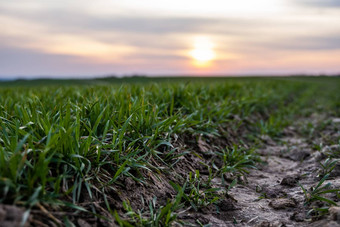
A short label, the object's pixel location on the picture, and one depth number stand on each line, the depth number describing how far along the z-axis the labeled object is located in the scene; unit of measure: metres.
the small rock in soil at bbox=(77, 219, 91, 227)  1.65
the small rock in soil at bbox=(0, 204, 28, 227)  1.41
